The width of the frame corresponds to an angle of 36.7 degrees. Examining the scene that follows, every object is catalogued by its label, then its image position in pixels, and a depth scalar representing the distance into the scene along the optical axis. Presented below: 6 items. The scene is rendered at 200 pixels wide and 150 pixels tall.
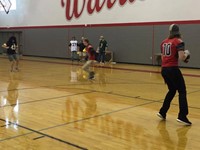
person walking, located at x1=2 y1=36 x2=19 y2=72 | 13.98
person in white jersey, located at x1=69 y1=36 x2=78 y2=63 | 20.70
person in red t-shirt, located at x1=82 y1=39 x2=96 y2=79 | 11.79
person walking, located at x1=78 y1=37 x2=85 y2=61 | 20.25
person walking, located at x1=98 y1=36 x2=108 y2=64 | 18.95
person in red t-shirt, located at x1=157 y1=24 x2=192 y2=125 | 5.44
